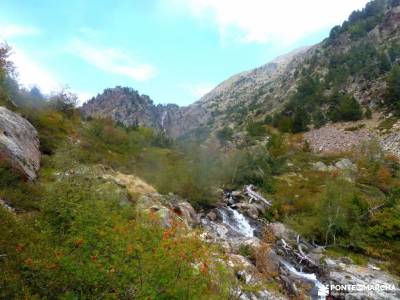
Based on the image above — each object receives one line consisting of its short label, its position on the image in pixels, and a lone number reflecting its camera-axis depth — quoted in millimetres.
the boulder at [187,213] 25203
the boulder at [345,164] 44281
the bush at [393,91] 63741
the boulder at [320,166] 45125
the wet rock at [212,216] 30609
